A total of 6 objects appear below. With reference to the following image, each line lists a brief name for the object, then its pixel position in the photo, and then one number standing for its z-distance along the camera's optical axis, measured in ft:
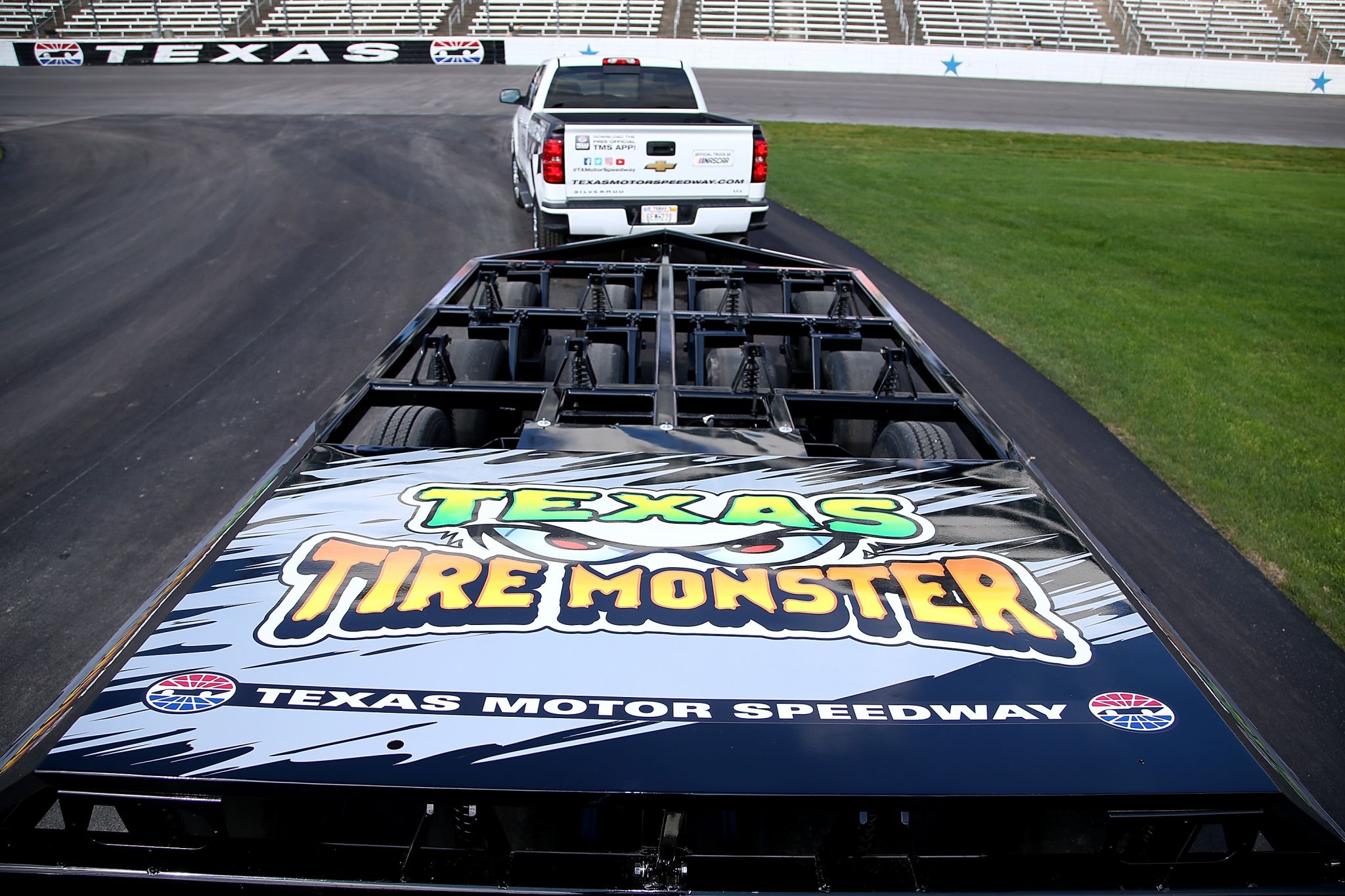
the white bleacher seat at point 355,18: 117.60
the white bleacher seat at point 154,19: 114.21
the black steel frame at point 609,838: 5.37
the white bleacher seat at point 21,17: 114.21
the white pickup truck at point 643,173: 24.94
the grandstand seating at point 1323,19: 123.24
